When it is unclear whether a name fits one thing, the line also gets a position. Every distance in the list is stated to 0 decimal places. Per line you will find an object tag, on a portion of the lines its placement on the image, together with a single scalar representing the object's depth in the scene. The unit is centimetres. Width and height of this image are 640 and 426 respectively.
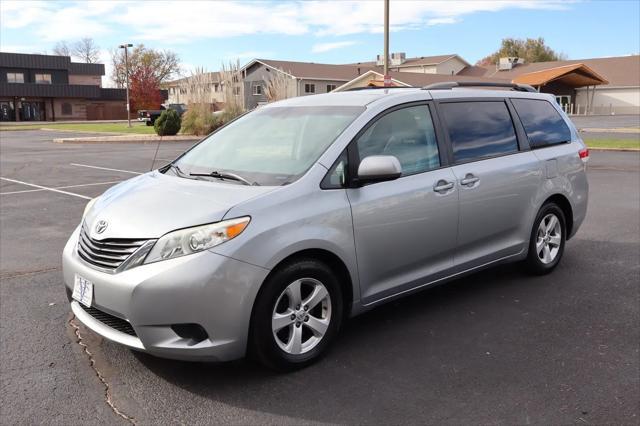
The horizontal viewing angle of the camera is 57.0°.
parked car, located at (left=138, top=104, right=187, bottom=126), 4374
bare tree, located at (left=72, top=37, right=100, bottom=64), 10494
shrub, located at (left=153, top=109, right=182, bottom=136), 2941
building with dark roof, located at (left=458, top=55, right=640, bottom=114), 6444
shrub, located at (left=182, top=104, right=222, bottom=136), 2981
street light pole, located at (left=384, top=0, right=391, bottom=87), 2172
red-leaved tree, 7400
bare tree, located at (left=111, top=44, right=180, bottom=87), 8594
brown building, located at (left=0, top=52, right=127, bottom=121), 6500
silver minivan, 335
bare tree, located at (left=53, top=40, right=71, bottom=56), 10450
